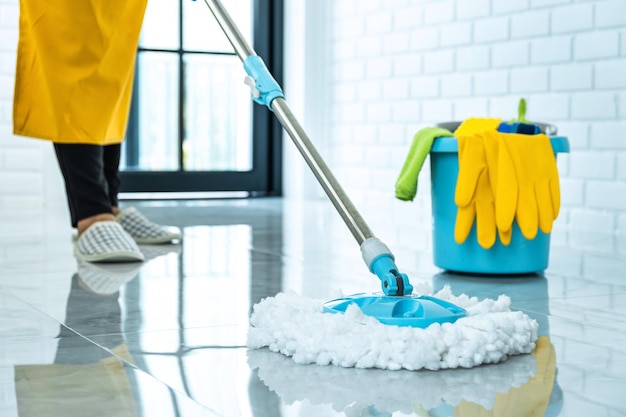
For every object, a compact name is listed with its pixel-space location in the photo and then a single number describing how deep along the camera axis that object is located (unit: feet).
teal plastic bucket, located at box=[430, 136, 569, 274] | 8.20
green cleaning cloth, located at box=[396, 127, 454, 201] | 8.25
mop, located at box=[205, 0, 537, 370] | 5.67
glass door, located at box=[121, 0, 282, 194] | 15.95
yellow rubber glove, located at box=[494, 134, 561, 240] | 7.99
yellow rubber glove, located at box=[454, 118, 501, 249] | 8.03
